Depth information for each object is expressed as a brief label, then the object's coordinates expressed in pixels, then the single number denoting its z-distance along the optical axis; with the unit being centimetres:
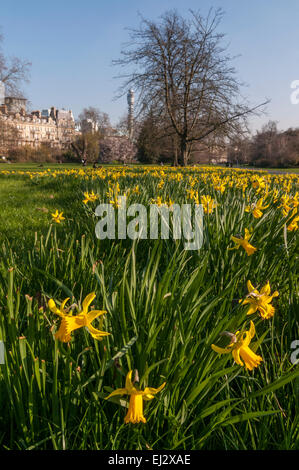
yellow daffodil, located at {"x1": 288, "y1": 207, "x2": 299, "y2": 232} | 165
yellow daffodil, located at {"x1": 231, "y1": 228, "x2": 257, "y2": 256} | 124
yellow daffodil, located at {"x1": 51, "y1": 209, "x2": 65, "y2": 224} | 230
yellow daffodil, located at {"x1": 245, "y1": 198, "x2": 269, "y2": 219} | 179
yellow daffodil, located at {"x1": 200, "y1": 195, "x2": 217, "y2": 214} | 220
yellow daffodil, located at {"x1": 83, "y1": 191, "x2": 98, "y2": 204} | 289
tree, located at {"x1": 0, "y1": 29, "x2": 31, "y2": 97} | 3017
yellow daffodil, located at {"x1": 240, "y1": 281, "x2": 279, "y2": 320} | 90
